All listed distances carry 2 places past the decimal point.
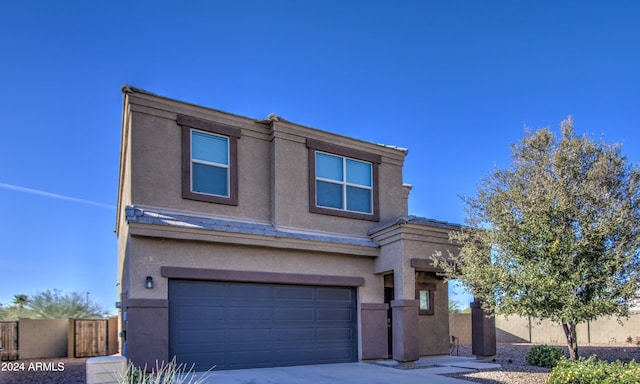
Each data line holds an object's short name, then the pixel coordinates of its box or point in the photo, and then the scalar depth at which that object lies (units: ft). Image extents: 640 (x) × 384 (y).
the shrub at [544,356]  40.93
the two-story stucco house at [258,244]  36.94
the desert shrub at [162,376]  20.67
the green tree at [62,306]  71.72
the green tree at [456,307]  105.53
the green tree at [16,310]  73.41
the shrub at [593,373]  26.76
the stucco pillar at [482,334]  45.27
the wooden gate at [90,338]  57.62
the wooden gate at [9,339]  54.54
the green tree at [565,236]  31.94
